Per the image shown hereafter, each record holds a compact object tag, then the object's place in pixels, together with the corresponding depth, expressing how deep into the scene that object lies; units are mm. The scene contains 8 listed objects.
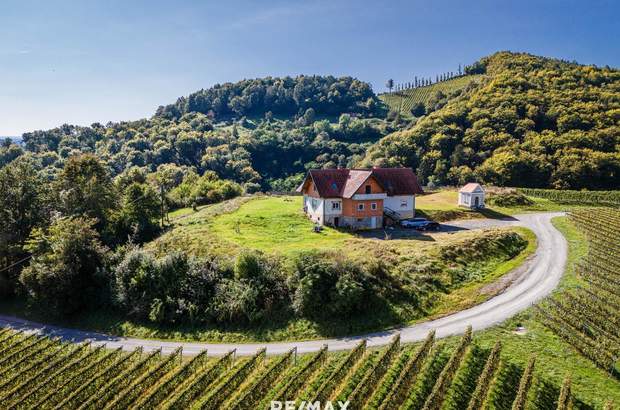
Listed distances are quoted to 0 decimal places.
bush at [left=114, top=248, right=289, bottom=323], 37656
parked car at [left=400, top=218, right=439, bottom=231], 57875
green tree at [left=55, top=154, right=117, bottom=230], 59594
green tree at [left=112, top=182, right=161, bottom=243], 58750
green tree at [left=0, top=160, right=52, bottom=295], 52781
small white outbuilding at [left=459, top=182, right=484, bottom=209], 68875
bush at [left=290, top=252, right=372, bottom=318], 35844
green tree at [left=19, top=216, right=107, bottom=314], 43281
